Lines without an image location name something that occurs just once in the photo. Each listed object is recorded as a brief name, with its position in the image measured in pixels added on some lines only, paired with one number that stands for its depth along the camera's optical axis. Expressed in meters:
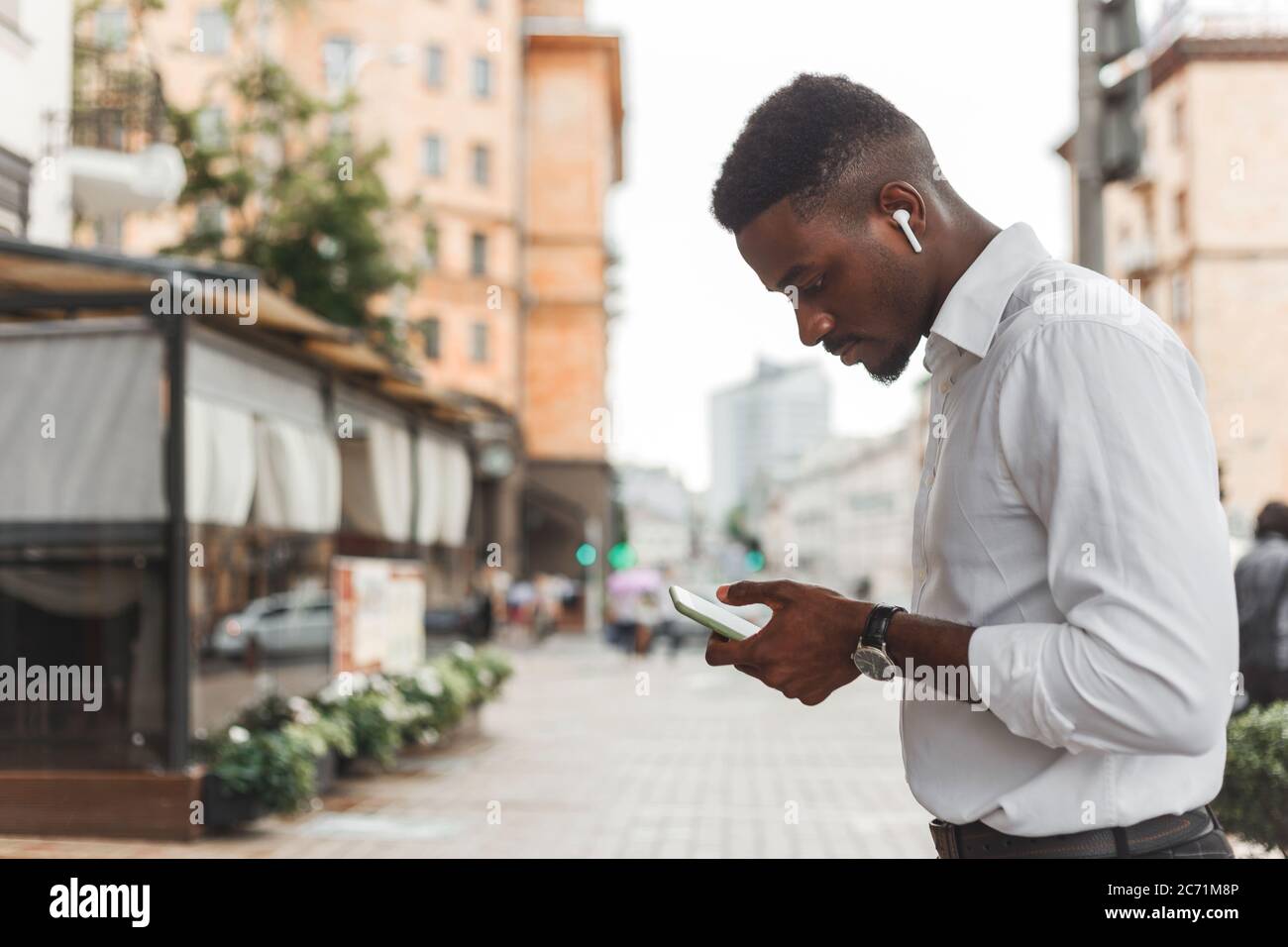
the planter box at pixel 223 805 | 8.52
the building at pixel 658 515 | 110.38
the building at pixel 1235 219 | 42.16
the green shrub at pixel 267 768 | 8.66
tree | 22.81
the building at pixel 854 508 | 91.81
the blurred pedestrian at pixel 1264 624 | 6.25
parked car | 11.27
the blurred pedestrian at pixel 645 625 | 32.31
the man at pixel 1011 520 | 1.55
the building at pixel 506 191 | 44.31
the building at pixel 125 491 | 8.30
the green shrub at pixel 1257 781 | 4.48
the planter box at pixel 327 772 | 10.43
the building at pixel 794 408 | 186.12
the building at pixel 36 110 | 11.47
